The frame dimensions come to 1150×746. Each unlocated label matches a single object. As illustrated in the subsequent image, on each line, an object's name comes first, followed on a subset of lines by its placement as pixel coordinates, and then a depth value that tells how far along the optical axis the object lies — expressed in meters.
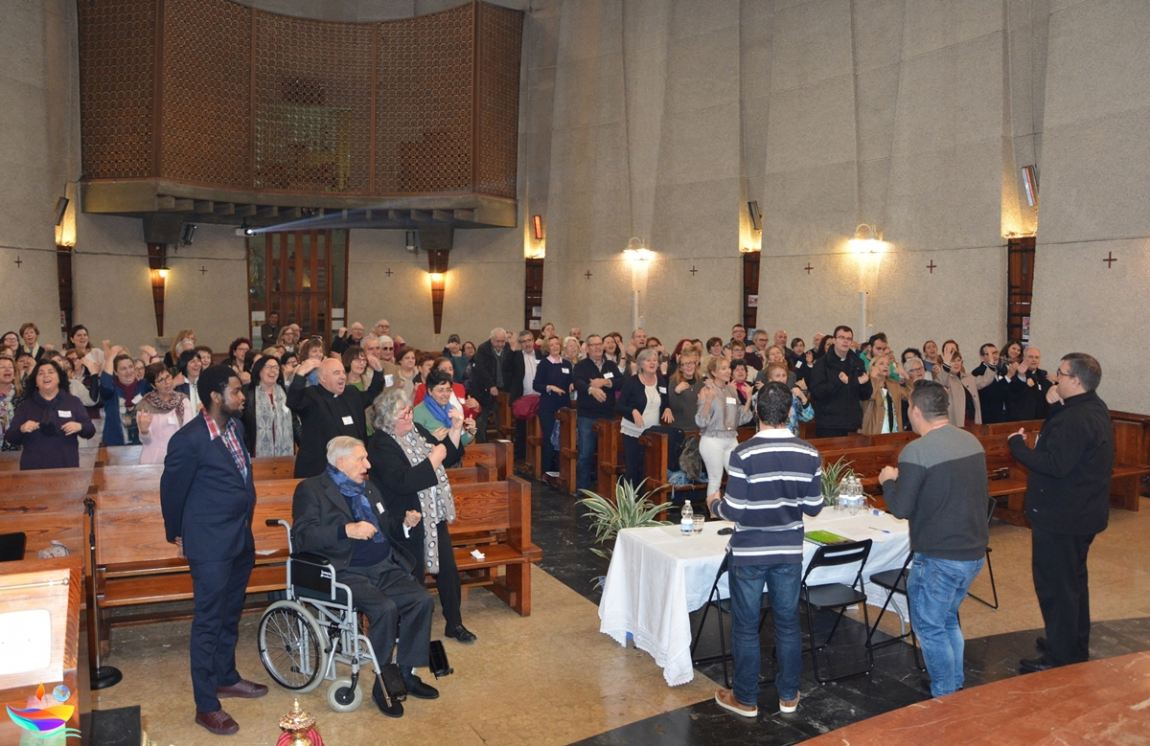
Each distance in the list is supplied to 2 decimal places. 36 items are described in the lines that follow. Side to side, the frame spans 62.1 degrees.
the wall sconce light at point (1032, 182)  10.42
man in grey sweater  4.08
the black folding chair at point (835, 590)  4.71
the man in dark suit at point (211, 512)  4.08
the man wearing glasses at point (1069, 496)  4.68
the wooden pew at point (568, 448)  9.00
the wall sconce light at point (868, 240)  12.06
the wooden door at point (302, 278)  16.84
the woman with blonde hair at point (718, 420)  7.19
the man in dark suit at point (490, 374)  10.81
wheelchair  4.42
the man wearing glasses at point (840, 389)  8.16
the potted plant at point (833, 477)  6.48
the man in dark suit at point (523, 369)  10.51
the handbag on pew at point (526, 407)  9.93
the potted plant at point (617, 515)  6.41
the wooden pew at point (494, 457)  6.85
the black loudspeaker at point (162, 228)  14.83
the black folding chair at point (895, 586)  5.03
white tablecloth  4.71
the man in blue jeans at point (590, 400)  8.62
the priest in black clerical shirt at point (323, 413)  5.81
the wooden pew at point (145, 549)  4.98
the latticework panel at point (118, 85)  13.62
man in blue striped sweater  4.12
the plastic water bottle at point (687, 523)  5.23
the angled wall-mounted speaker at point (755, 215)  13.73
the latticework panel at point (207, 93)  13.86
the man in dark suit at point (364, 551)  4.43
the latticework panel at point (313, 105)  15.07
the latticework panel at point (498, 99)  15.61
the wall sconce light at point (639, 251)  15.02
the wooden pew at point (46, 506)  4.80
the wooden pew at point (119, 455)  6.61
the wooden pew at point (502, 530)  5.68
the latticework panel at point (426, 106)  15.53
